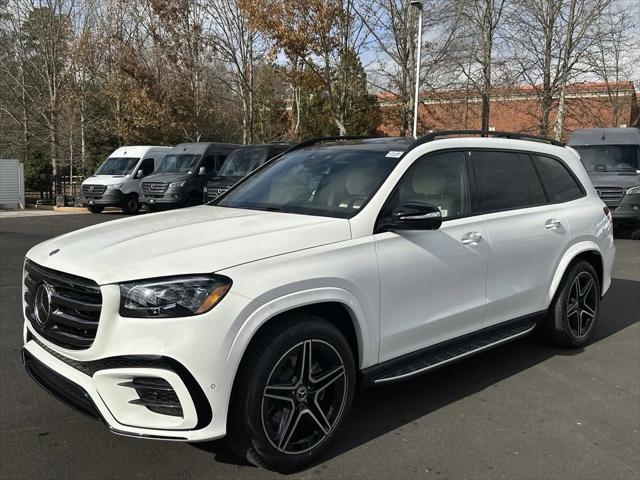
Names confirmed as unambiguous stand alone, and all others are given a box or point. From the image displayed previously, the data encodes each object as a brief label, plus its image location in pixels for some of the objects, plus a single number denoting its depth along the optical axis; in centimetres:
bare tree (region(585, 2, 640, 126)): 2300
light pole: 1917
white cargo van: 1911
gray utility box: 2095
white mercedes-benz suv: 257
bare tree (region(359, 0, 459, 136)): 2175
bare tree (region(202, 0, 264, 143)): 2538
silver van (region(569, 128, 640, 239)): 1267
